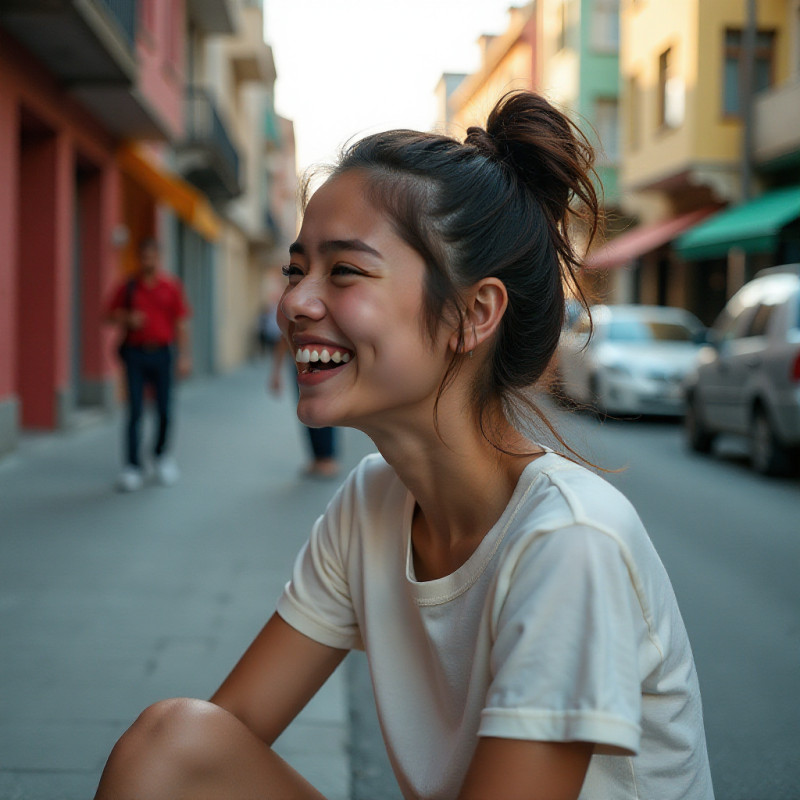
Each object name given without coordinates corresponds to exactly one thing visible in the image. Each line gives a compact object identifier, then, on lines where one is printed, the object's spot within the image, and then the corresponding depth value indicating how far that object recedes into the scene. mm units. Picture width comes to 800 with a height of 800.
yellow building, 22344
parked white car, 14547
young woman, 1480
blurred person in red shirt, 8664
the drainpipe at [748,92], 20750
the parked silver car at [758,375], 9273
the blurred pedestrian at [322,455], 9094
